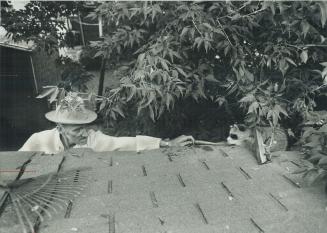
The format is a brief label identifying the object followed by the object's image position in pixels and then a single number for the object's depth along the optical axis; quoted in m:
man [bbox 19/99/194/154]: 4.12
